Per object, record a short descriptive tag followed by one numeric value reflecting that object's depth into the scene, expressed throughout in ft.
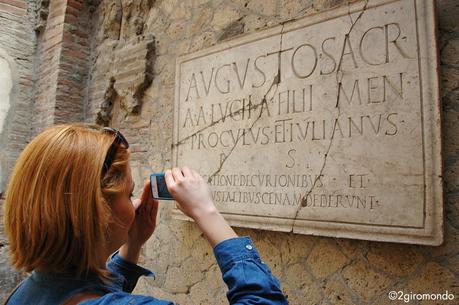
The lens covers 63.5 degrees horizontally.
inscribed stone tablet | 5.16
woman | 2.71
